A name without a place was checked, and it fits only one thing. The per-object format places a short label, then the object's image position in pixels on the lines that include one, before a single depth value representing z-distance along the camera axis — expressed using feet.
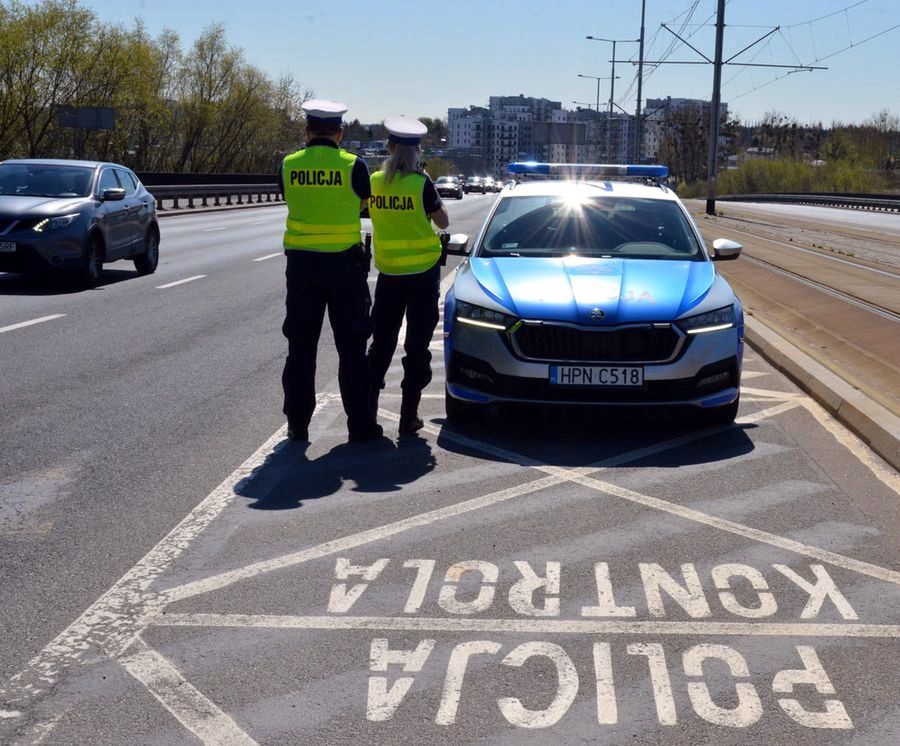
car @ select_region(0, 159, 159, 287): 55.26
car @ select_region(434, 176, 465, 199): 232.22
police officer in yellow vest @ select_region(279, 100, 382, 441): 24.76
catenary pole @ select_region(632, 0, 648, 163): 192.95
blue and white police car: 25.36
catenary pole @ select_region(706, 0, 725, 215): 147.74
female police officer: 25.84
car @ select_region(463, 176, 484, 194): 354.95
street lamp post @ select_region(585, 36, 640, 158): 251.64
